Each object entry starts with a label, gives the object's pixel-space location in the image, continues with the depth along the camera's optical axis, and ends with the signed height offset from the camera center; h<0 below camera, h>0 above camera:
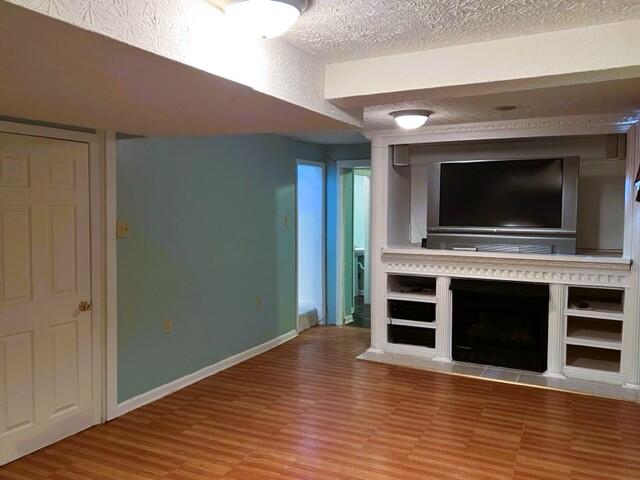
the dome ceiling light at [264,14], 1.64 +0.67
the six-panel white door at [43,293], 3.00 -0.48
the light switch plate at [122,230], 3.67 -0.09
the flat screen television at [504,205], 4.52 +0.15
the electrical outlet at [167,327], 4.16 -0.89
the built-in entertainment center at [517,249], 4.34 -0.27
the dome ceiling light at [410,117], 4.00 +0.80
